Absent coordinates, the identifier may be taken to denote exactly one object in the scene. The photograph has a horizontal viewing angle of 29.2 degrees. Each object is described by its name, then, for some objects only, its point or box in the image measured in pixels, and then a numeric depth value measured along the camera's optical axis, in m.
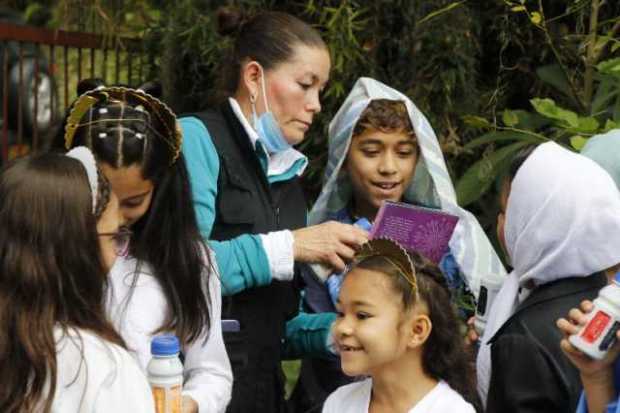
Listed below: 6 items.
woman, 3.37
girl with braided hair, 2.99
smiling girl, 3.01
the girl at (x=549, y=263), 2.75
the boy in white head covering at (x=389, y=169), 3.86
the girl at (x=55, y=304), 2.48
